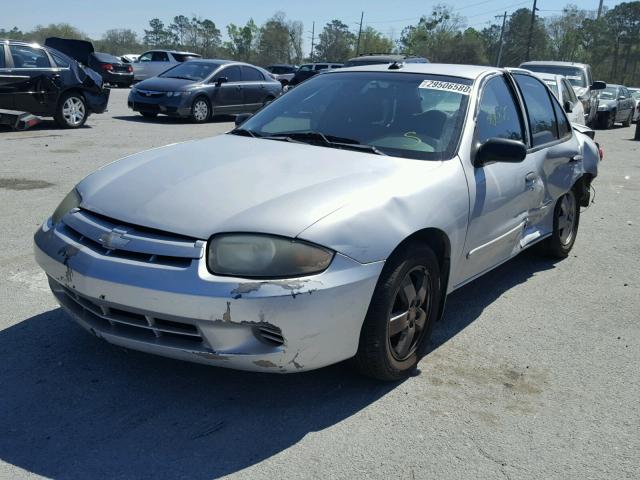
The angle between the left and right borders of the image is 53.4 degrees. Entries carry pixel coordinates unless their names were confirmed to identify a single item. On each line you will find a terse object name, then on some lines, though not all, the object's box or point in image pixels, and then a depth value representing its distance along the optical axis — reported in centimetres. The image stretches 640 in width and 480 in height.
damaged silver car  271
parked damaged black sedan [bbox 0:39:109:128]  1154
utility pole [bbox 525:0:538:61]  5566
